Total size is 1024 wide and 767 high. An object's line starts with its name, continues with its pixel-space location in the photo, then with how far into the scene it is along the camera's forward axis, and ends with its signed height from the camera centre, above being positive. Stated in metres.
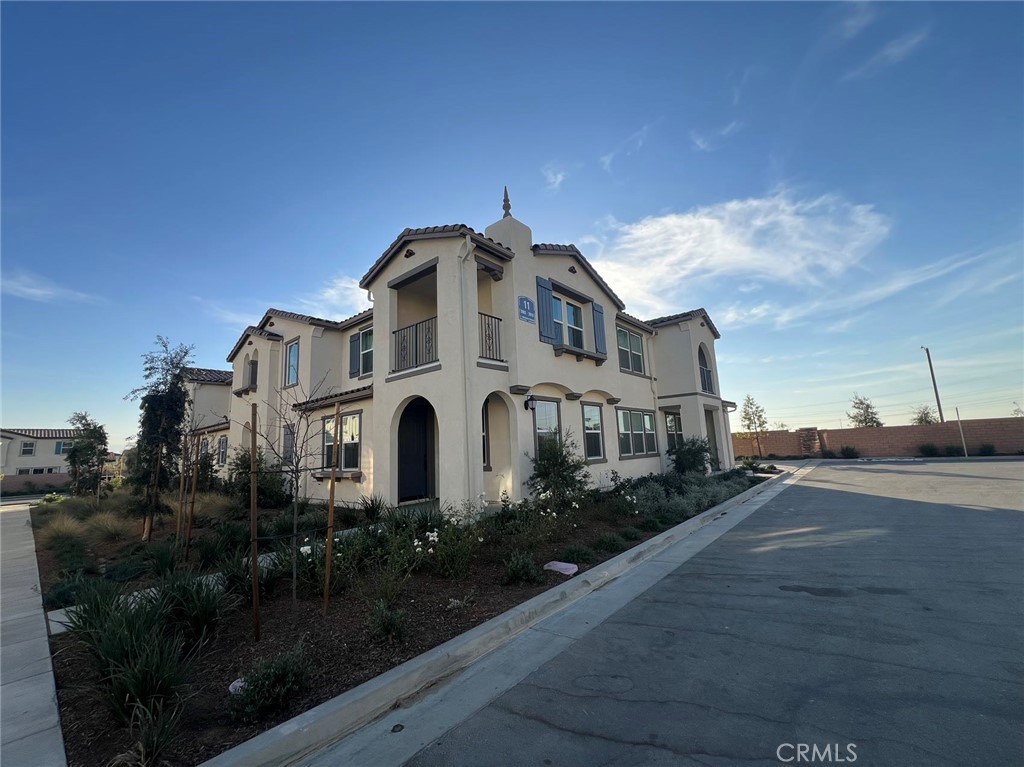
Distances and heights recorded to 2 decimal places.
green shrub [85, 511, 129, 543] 10.96 -1.38
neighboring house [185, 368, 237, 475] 21.38 +3.30
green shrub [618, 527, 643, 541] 9.19 -1.85
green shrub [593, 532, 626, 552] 8.32 -1.82
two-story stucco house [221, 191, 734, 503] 10.92 +2.63
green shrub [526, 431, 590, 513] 10.58 -0.65
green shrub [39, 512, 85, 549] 10.74 -1.42
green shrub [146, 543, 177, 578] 6.72 -1.42
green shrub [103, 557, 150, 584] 7.15 -1.66
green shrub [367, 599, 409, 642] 4.43 -1.66
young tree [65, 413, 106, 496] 19.89 +0.91
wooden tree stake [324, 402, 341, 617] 5.08 -0.99
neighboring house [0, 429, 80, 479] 43.41 +2.49
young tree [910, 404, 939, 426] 41.61 +1.30
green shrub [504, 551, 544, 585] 6.32 -1.72
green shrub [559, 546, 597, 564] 7.49 -1.84
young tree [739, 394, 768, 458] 38.38 +1.82
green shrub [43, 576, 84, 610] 6.20 -1.71
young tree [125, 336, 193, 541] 11.87 +1.35
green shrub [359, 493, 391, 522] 10.02 -1.12
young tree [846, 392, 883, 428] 44.25 +1.91
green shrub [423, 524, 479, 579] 6.51 -1.50
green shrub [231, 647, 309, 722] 3.30 -1.72
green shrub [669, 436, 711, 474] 17.77 -0.53
